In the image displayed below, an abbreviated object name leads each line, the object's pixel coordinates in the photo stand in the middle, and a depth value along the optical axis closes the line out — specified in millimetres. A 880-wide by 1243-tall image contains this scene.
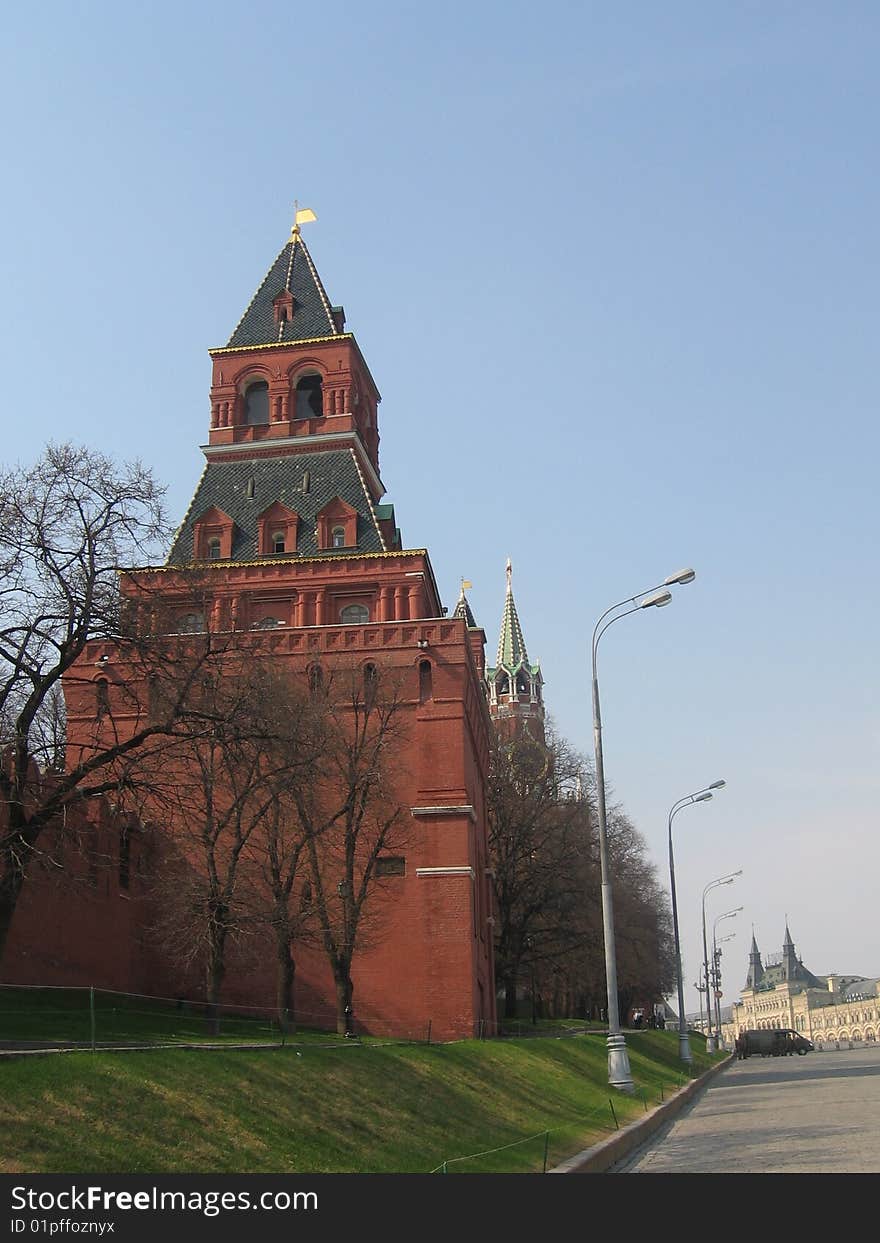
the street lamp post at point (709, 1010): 69150
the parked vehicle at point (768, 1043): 77250
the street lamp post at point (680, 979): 44278
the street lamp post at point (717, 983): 85119
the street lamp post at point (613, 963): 25578
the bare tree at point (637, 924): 57344
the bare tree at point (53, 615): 18109
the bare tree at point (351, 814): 31969
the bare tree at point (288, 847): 27250
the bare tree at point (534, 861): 48125
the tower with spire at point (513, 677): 110938
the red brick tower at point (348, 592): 34688
